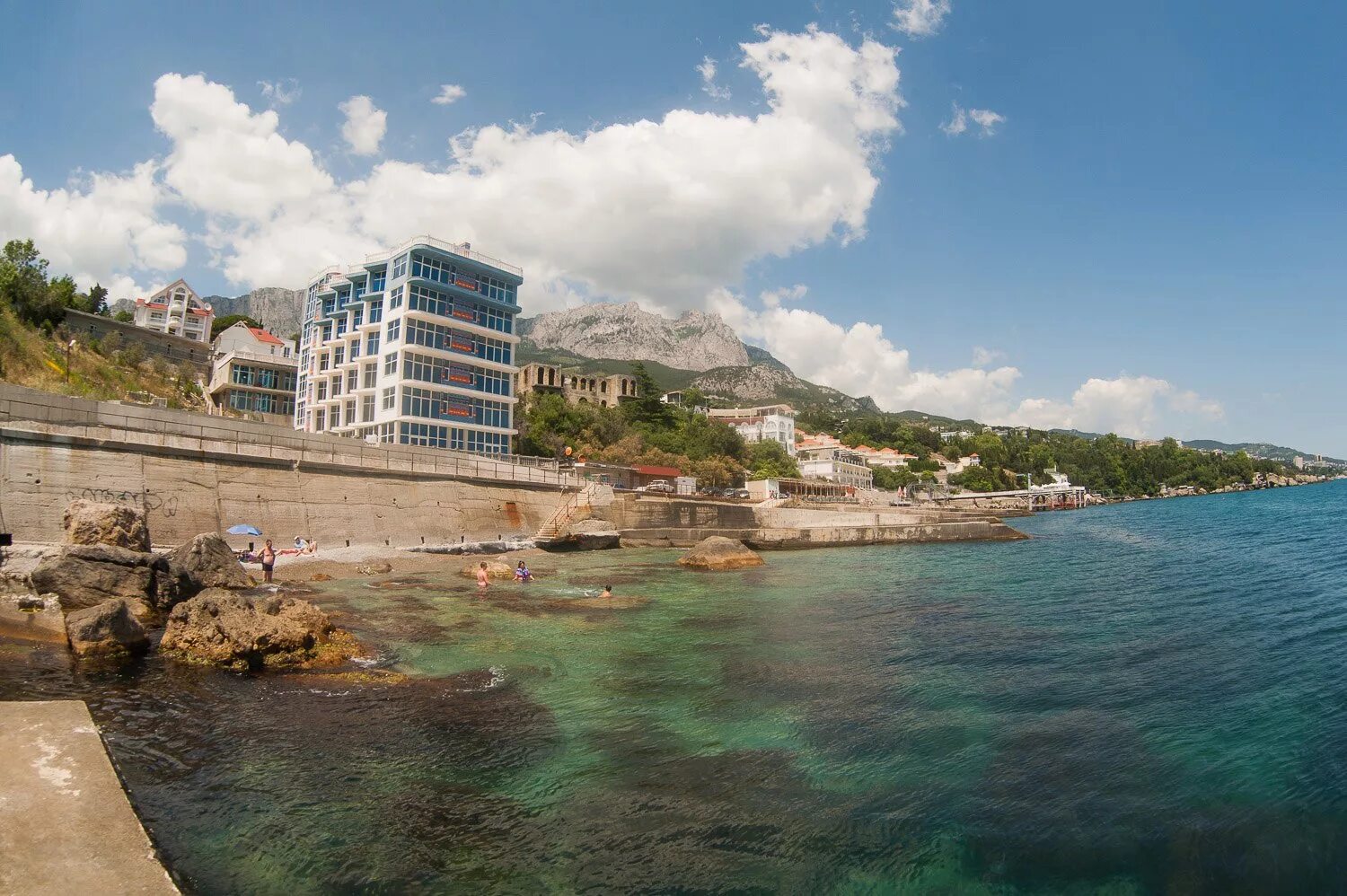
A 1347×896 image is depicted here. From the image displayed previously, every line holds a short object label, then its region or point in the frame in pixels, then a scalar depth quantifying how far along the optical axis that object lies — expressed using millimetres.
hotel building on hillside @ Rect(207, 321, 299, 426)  71812
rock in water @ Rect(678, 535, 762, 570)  34531
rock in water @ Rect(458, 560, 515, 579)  28844
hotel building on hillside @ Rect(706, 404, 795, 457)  140875
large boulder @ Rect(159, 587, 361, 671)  13555
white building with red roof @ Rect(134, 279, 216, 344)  87312
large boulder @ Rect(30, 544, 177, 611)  15211
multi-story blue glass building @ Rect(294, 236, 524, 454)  52281
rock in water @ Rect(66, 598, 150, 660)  13039
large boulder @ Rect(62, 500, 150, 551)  18984
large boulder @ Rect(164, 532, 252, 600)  21156
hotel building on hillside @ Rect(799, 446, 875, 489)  118438
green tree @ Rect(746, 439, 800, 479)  95625
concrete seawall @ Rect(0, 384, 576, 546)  26156
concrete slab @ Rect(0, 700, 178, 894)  5379
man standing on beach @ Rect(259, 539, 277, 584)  24656
